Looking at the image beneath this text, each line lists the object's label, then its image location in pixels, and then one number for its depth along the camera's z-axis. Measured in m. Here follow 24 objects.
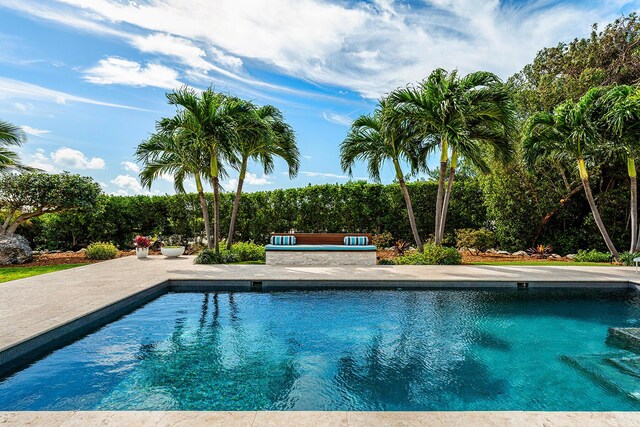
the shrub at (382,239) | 14.65
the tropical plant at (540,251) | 13.48
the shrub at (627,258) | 10.83
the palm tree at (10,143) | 12.01
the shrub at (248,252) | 12.23
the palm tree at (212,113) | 10.77
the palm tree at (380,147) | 11.72
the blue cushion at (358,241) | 12.03
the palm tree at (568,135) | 11.05
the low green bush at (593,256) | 12.17
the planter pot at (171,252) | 13.18
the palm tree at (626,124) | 10.20
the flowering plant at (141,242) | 13.00
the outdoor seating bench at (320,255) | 11.12
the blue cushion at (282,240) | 12.11
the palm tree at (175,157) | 11.05
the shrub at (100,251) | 12.58
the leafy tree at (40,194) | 11.73
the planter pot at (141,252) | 12.84
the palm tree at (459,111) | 10.26
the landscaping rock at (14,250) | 11.23
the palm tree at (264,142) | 11.17
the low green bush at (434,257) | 11.02
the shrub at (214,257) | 11.23
